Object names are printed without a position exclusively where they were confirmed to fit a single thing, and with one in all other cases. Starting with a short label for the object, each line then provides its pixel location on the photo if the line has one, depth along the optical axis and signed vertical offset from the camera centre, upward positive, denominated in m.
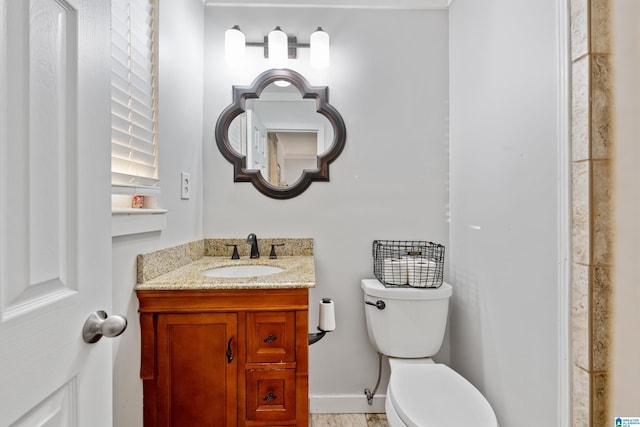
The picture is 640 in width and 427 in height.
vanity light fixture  1.70 +0.88
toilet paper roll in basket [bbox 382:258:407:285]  1.62 -0.30
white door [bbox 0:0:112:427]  0.46 +0.01
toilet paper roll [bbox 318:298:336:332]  1.49 -0.48
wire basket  1.60 -0.26
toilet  1.24 -0.63
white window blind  1.05 +0.40
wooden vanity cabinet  1.14 -0.51
